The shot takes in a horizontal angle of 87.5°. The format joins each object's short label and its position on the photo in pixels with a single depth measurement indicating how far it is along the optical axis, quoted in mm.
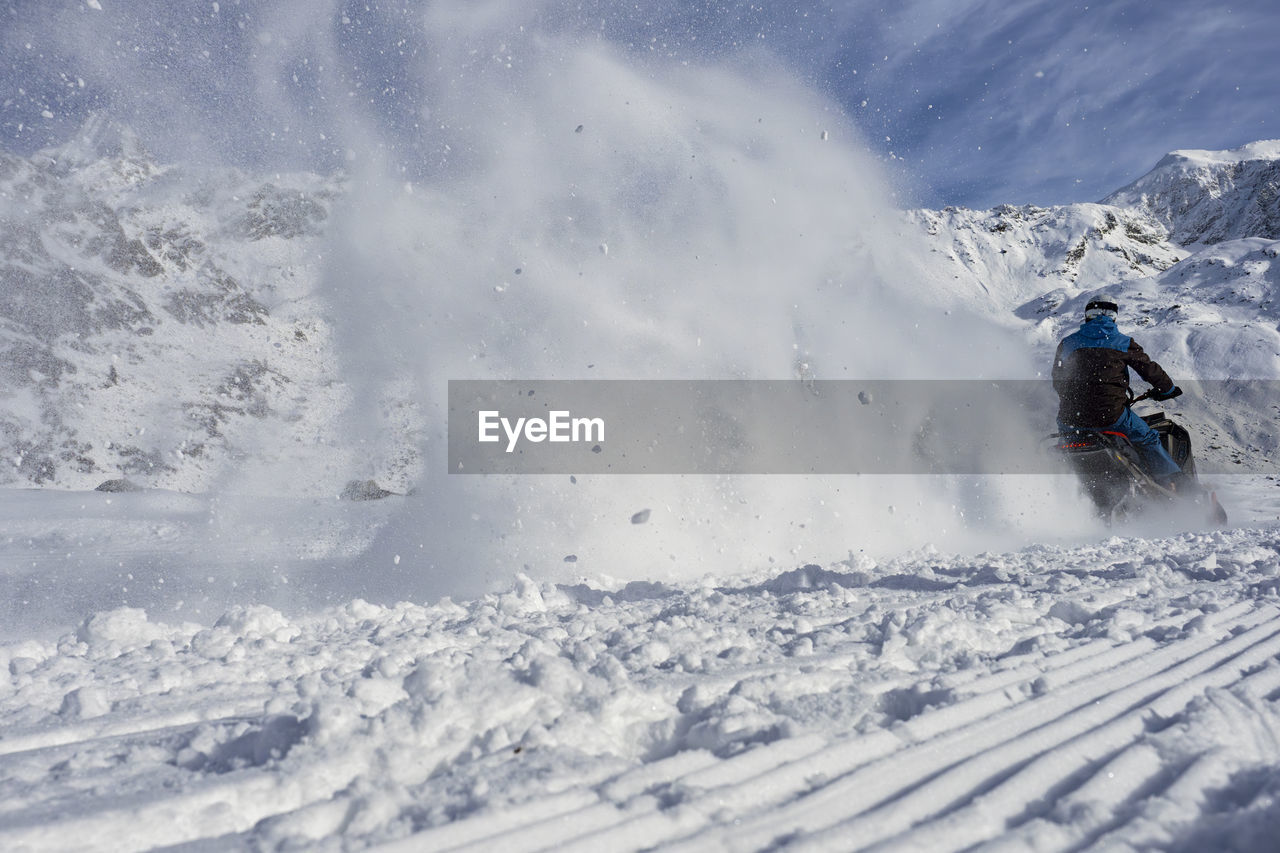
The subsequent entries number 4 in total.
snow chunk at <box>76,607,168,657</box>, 3199
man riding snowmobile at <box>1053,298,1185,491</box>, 6164
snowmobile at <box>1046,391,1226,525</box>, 6398
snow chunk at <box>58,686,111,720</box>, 2102
